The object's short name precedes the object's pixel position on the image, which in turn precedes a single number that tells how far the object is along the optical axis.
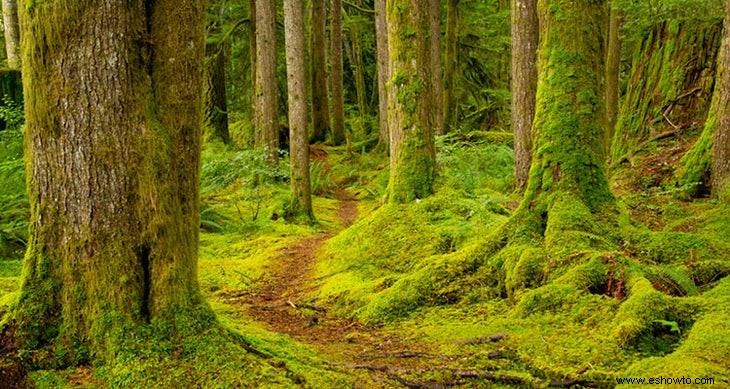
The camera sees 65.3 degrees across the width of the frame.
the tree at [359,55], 21.99
